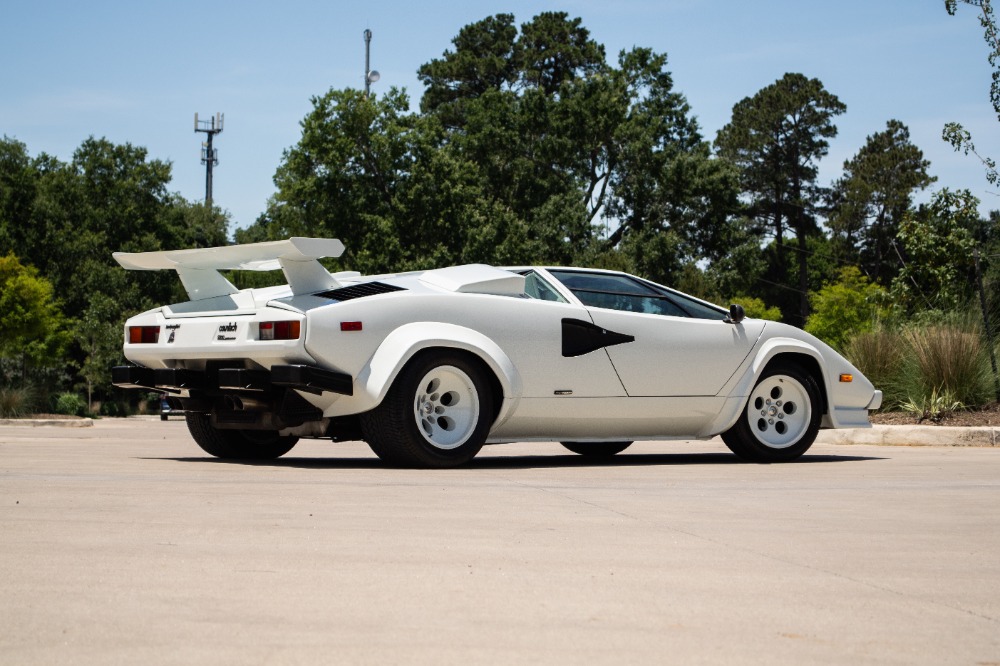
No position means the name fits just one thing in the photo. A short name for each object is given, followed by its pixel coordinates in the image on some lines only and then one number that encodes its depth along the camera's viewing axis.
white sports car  8.42
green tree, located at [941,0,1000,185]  19.48
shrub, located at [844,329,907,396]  15.75
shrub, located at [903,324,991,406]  14.73
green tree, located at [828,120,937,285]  68.81
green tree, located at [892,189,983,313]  18.89
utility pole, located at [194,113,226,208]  82.44
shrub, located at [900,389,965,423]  14.69
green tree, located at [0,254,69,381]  37.19
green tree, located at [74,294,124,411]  47.12
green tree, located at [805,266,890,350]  58.06
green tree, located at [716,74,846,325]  71.25
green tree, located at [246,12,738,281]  47.66
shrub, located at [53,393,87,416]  42.09
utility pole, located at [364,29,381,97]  51.44
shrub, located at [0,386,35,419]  28.42
